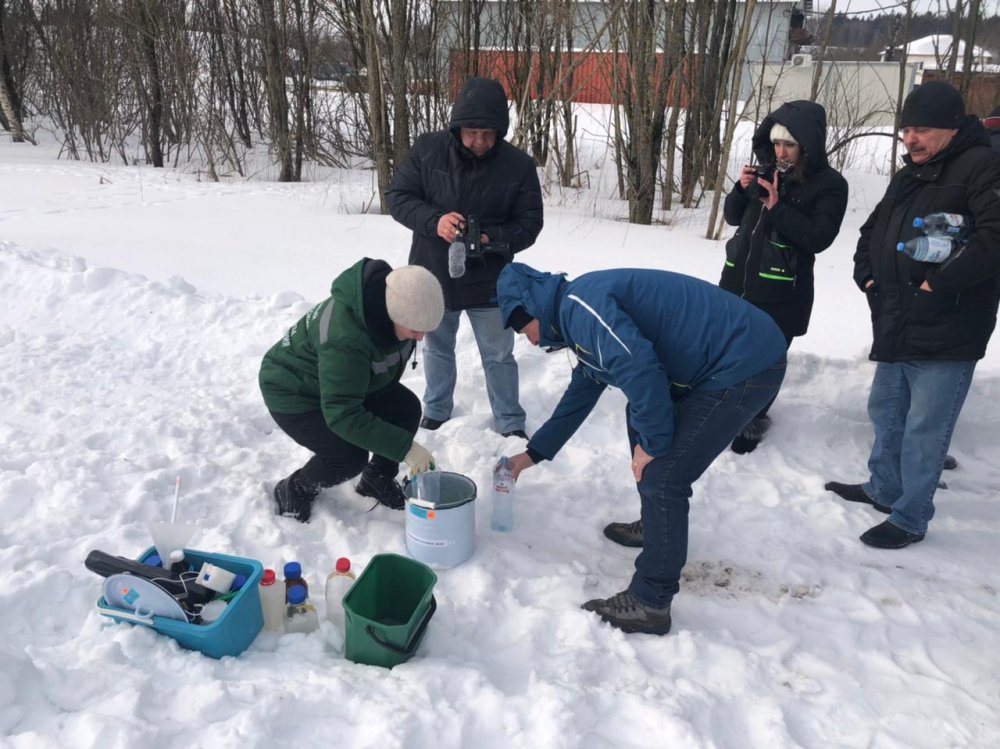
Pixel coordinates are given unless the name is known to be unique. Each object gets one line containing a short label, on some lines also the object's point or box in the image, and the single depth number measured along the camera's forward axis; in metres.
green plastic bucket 2.30
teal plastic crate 2.22
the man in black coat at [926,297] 2.79
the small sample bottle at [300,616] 2.50
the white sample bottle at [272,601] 2.45
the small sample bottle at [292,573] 2.53
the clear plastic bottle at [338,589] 2.53
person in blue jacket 2.28
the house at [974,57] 8.27
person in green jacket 2.66
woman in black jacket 3.42
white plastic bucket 2.85
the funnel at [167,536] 2.40
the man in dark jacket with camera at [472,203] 3.59
